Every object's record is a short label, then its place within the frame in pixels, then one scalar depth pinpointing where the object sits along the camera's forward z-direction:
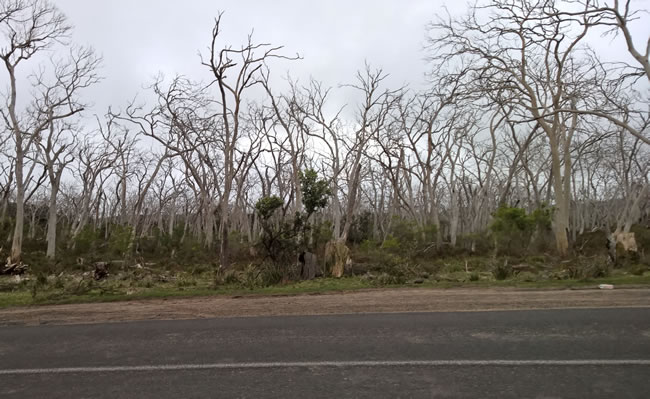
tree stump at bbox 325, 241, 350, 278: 17.41
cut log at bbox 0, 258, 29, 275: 20.77
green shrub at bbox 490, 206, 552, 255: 24.59
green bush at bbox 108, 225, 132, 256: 24.12
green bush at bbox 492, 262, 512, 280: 14.80
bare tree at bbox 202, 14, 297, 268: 18.20
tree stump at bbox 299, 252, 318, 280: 16.55
